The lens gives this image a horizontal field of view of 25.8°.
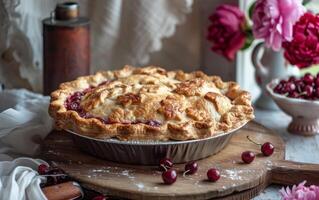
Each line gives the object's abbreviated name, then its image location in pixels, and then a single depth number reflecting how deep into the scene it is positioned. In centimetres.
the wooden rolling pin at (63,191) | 85
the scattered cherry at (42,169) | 92
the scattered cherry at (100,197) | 86
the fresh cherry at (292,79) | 115
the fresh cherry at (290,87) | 112
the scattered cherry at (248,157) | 95
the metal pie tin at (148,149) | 91
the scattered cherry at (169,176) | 88
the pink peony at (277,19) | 110
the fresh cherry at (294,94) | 111
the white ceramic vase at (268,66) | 124
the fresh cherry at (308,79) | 112
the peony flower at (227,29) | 122
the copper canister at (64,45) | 114
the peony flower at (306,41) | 111
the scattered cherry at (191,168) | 91
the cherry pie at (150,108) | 90
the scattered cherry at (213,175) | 89
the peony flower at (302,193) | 81
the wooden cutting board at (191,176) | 87
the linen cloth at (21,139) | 86
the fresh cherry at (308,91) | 110
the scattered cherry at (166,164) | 92
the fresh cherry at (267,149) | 98
